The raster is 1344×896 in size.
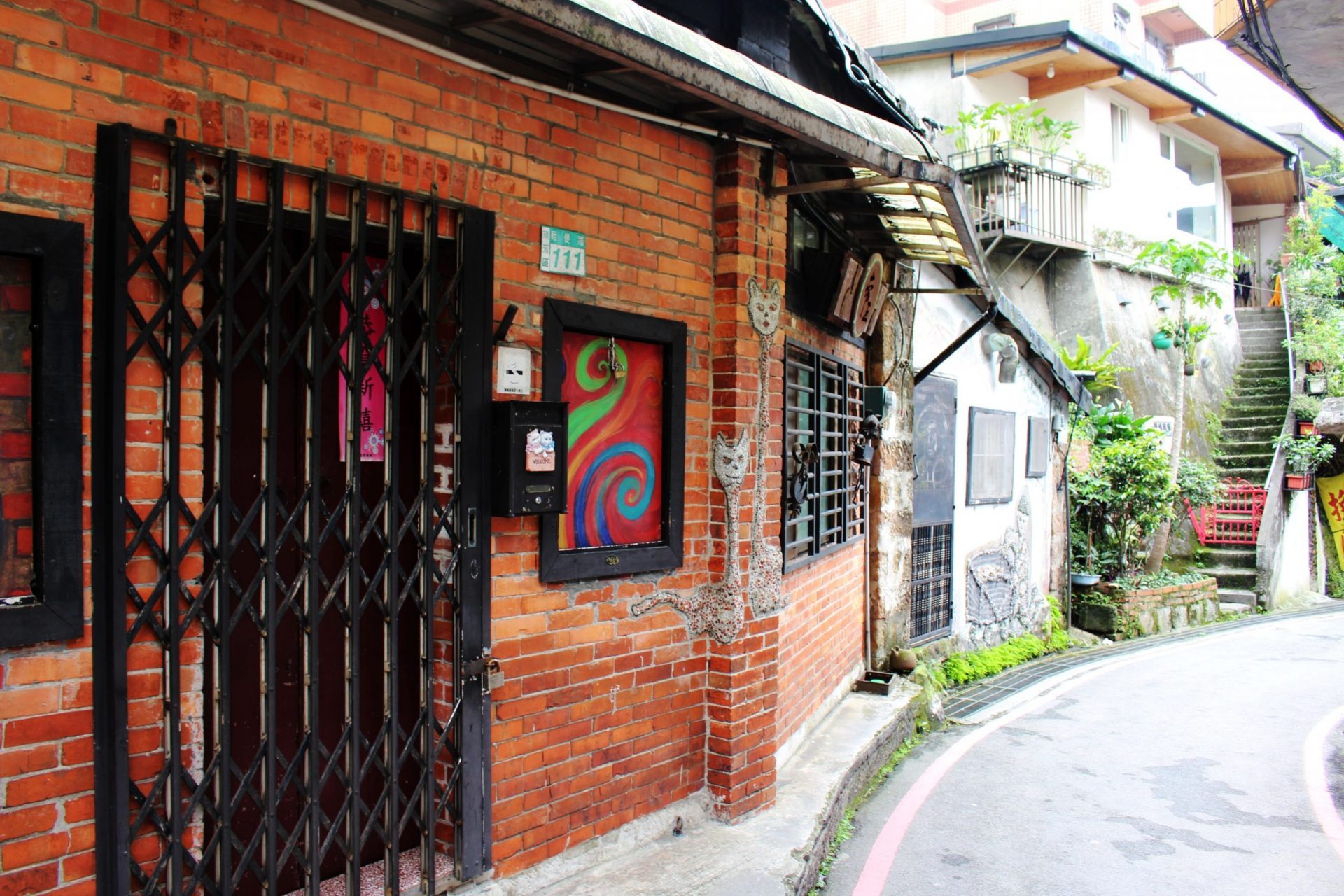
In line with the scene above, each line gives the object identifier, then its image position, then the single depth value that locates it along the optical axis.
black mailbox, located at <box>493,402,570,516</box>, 3.69
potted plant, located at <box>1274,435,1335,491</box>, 17.70
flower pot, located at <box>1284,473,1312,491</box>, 17.66
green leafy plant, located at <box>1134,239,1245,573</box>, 15.45
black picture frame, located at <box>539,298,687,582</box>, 3.99
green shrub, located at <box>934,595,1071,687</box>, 10.04
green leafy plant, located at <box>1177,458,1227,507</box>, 15.32
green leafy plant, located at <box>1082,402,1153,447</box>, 15.10
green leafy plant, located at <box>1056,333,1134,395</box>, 16.59
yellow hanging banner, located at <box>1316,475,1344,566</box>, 19.58
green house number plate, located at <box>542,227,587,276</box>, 3.94
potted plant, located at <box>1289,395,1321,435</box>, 19.00
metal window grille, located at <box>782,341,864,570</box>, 6.37
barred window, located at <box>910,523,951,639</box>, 9.95
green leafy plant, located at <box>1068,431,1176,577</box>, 13.69
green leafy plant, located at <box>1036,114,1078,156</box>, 18.36
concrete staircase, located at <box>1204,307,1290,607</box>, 16.44
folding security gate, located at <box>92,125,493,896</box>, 2.77
